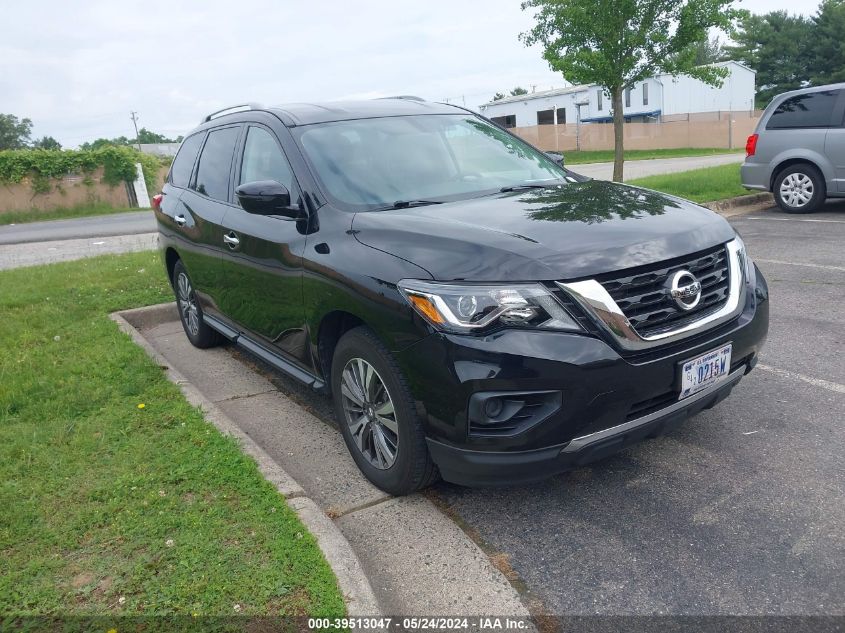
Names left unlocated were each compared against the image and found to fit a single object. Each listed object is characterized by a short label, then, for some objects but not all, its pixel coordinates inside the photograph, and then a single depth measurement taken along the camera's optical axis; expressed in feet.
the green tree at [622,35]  42.06
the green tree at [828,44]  166.65
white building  169.99
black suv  9.17
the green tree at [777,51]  175.94
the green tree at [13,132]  278.67
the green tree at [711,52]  271.16
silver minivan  34.01
